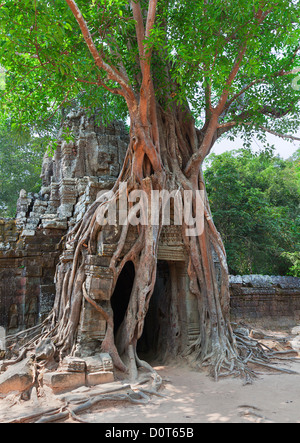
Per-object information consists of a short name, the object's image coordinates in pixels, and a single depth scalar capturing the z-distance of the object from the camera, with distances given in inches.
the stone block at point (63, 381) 152.0
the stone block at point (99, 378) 161.2
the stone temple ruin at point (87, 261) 215.2
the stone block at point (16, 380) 152.6
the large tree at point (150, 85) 180.9
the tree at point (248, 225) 384.5
